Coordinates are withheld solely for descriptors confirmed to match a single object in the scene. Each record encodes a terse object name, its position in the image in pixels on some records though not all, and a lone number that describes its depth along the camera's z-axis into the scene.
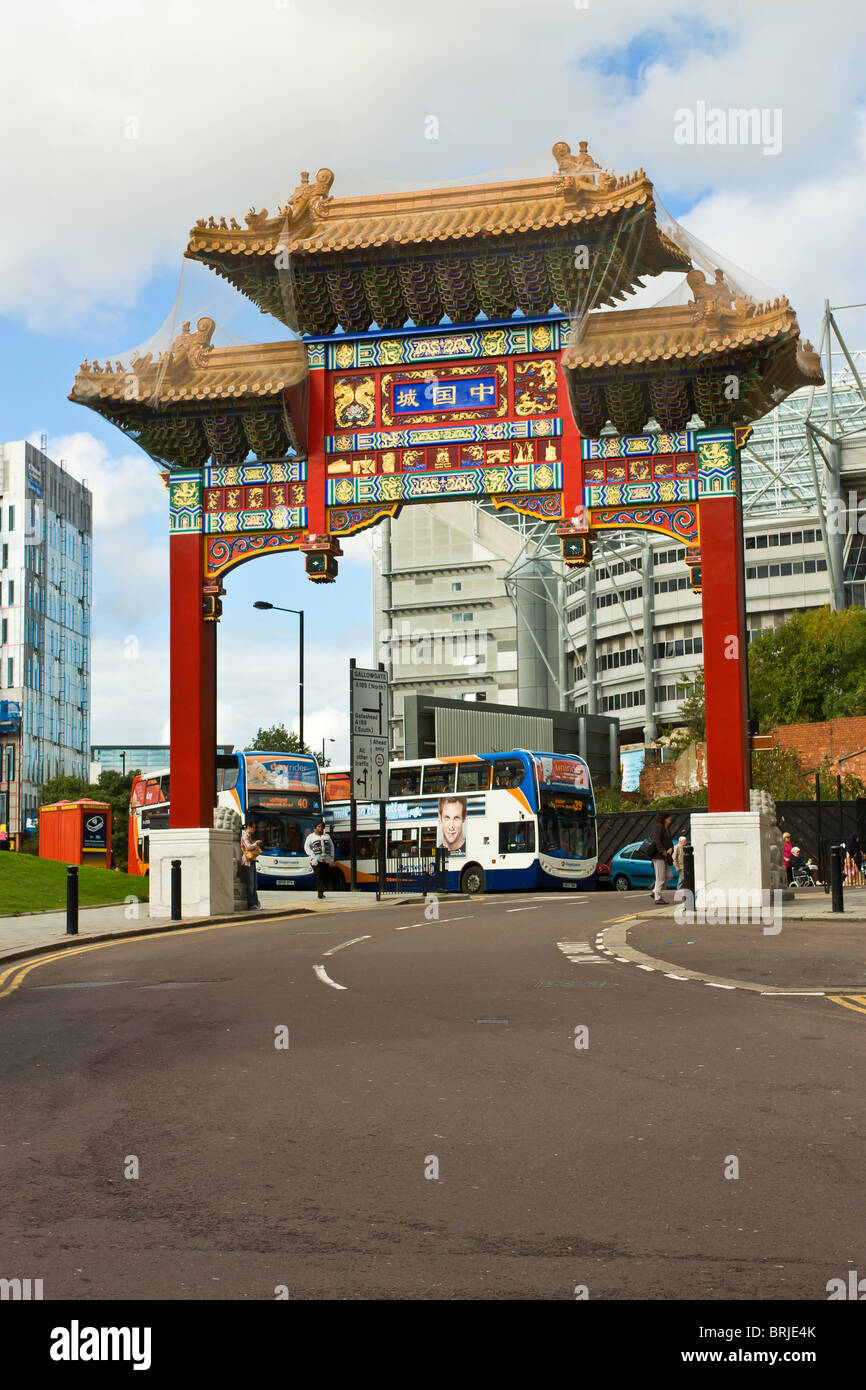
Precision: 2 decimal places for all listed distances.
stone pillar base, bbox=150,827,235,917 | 27.53
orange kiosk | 50.97
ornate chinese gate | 26.03
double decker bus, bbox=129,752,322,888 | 43.03
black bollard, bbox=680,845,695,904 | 25.28
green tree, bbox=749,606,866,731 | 67.06
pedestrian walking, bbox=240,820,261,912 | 29.11
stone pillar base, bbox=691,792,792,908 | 24.84
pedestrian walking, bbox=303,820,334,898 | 34.50
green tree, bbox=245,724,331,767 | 84.19
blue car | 46.41
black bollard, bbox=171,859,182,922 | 26.30
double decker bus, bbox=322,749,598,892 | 40.28
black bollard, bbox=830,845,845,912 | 23.03
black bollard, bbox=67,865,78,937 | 21.50
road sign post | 34.84
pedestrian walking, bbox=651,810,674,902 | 29.83
